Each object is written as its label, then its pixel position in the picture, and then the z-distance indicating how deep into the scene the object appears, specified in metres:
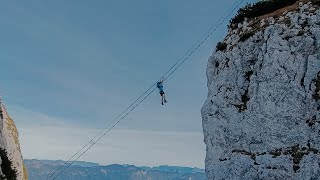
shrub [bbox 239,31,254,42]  39.38
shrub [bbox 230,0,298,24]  41.12
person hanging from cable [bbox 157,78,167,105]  45.65
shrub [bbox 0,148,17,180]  42.76
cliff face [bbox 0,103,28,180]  54.91
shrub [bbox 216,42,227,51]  42.59
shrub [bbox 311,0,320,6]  36.76
